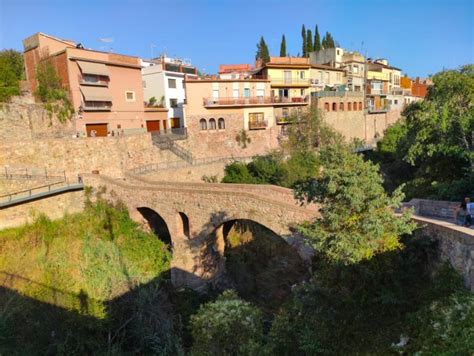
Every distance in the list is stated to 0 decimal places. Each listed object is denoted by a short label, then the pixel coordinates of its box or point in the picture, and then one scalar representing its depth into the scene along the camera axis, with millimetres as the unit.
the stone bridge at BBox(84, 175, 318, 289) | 13807
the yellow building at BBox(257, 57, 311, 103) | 35281
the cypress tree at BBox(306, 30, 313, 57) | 55275
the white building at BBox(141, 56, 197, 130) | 35969
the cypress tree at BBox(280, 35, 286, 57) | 54625
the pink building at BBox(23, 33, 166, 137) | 24844
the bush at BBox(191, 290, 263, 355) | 9961
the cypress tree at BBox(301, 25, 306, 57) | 55906
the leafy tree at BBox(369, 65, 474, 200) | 16766
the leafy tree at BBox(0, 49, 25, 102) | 21422
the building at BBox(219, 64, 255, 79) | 47109
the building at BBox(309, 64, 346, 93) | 39375
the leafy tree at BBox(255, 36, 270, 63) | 55931
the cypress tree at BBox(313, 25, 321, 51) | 55438
